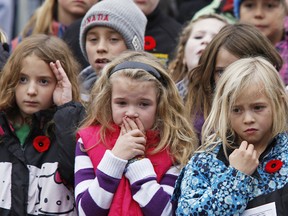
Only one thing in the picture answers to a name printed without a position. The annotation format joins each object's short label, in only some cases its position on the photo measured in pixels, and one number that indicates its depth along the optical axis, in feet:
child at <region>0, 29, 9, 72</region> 41.28
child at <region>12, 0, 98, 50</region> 48.96
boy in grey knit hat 41.24
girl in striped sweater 33.47
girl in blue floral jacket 31.73
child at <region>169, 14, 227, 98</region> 44.11
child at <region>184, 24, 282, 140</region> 38.37
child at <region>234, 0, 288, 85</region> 46.01
